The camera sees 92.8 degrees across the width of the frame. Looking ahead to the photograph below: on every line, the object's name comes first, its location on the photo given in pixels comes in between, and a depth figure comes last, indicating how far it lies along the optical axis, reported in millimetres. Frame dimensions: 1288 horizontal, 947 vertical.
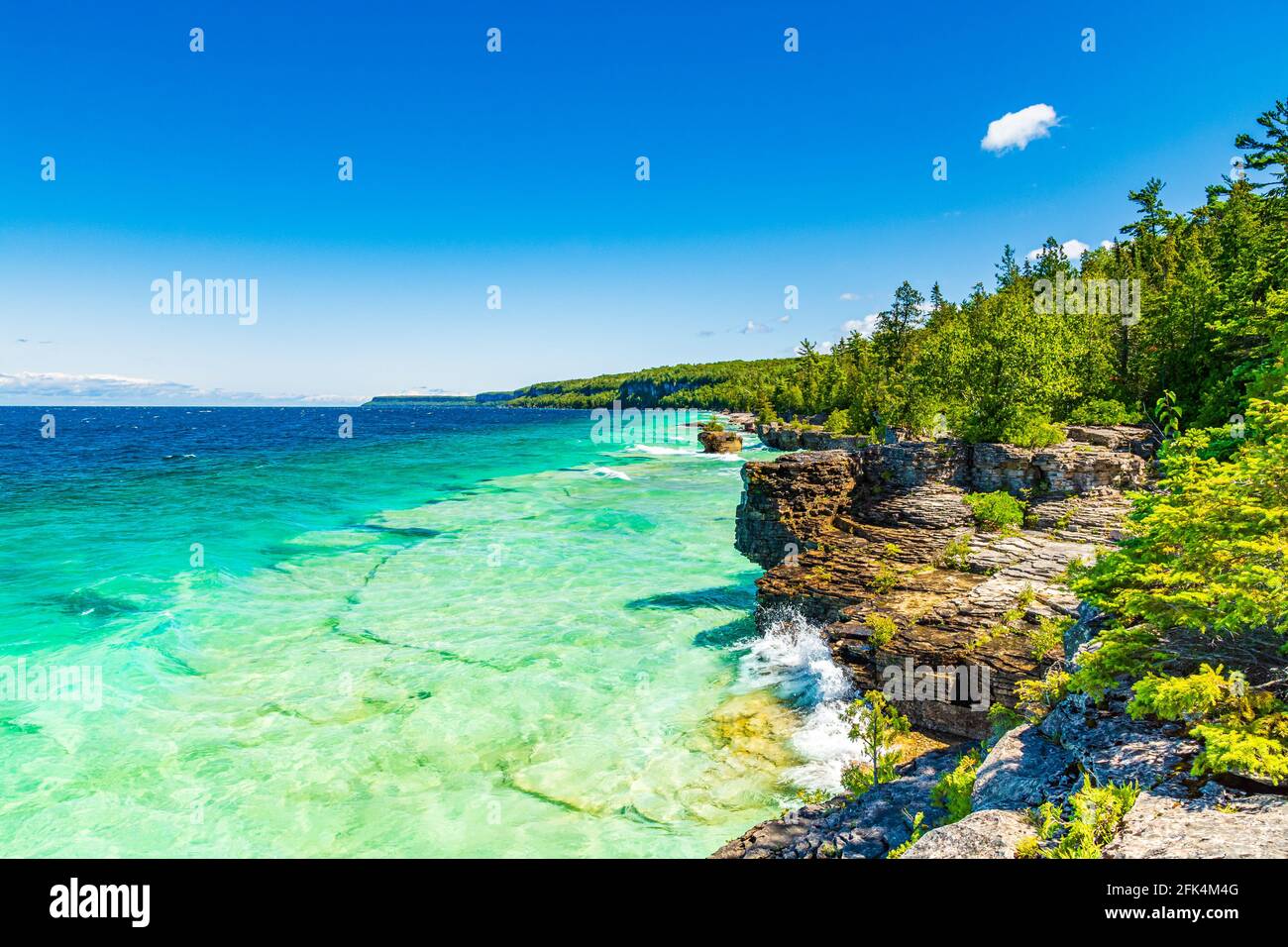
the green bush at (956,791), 8219
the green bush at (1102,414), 39844
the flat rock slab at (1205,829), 5198
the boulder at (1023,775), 7355
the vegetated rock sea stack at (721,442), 94188
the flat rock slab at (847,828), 8562
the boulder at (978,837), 6289
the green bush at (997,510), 23188
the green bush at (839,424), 84556
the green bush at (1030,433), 27938
